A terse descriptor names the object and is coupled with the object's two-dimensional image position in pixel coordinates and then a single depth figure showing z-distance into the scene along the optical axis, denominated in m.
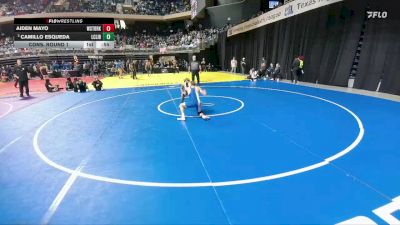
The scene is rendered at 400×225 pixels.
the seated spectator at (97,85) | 17.70
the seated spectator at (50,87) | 17.75
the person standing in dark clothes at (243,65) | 25.20
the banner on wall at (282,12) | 15.46
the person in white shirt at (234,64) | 26.11
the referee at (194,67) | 17.56
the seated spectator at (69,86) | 18.31
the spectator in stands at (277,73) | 19.36
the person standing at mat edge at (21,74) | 15.08
